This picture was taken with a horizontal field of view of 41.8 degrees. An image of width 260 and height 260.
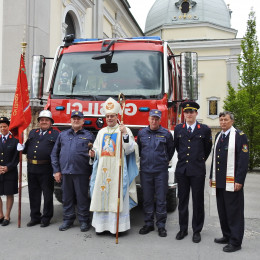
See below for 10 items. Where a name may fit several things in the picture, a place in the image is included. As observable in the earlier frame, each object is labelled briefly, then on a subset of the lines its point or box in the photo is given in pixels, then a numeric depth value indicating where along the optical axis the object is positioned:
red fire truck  5.44
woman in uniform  5.28
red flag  5.50
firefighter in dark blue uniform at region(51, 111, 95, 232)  5.03
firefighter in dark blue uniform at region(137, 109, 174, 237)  4.90
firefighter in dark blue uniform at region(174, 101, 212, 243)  4.68
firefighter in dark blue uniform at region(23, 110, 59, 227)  5.23
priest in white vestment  4.82
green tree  12.56
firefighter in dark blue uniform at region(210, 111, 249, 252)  4.27
